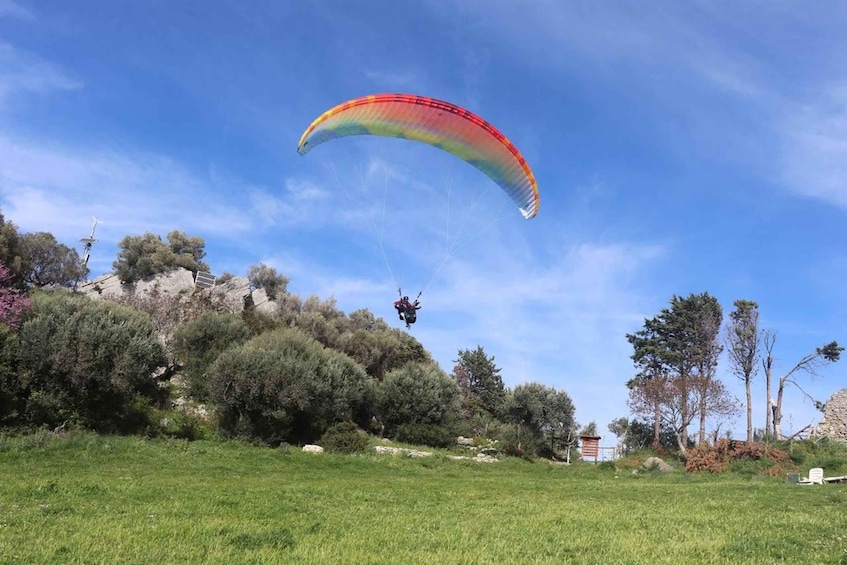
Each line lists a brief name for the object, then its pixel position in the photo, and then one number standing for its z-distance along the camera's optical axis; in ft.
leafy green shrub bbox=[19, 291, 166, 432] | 62.23
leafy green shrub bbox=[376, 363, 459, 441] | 100.73
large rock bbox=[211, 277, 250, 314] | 143.33
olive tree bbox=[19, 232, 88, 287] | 149.28
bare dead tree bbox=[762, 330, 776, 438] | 131.95
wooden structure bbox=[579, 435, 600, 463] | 123.34
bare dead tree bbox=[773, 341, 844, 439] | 130.11
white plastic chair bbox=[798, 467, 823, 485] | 66.28
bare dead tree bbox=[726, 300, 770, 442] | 134.51
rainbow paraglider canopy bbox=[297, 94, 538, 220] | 60.49
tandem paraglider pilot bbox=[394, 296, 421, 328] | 70.79
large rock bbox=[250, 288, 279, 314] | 159.02
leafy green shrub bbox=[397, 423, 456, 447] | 98.32
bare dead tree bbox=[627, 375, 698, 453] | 130.11
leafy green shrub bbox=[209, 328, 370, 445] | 75.51
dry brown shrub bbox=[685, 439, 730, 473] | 95.96
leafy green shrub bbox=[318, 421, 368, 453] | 75.66
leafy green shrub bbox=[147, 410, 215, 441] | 69.05
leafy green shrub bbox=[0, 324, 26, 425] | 59.72
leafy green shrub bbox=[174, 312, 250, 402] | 97.71
